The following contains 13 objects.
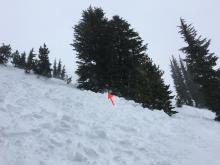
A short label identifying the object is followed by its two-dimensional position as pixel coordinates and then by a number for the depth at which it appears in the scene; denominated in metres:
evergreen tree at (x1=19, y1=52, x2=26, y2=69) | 26.07
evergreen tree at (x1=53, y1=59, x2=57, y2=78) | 43.47
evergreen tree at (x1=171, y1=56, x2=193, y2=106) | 34.71
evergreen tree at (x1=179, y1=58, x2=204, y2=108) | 33.84
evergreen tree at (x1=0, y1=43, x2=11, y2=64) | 19.40
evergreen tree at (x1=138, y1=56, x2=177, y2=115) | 13.92
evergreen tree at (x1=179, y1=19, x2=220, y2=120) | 15.50
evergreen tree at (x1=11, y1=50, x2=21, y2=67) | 26.09
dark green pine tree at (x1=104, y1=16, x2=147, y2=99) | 14.75
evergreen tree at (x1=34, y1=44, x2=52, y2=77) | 16.17
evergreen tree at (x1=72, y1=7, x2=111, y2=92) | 14.99
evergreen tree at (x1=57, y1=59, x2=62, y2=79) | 44.43
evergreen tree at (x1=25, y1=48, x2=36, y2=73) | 16.35
